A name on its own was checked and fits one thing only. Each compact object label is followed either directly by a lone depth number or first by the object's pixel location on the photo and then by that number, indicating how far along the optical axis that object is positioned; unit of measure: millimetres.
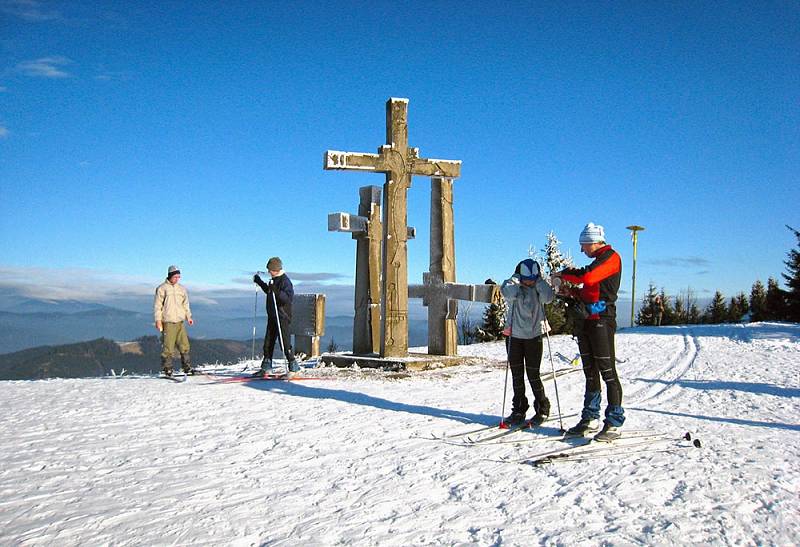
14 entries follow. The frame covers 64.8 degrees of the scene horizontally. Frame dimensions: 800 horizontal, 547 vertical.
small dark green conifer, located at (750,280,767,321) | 46438
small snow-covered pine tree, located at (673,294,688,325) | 56750
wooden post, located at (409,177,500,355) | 14473
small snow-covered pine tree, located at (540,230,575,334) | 39625
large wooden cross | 12773
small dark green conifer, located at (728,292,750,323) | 58375
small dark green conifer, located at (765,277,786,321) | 39031
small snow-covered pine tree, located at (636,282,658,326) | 55500
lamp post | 37812
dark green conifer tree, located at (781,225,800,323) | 36656
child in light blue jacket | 7590
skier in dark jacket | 11883
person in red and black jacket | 6758
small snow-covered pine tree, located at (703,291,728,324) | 59562
